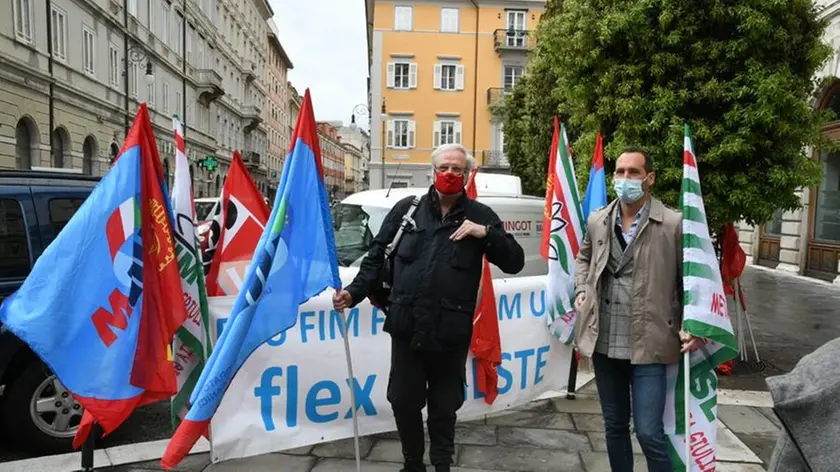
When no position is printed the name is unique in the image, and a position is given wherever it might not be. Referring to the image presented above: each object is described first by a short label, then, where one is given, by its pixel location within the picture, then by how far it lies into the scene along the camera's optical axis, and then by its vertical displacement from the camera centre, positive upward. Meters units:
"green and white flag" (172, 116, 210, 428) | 3.80 -0.71
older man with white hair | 3.16 -0.52
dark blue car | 4.05 -1.18
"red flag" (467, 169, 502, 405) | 4.60 -1.11
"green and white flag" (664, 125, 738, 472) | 3.00 -0.66
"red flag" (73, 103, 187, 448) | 3.34 -0.58
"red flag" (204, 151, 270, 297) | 4.42 -0.32
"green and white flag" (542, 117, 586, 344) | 4.92 -0.32
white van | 7.05 -0.33
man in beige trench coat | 3.04 -0.57
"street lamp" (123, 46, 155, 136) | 28.54 +6.36
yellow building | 40.19 +7.98
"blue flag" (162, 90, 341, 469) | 2.89 -0.46
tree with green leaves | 5.64 +1.06
